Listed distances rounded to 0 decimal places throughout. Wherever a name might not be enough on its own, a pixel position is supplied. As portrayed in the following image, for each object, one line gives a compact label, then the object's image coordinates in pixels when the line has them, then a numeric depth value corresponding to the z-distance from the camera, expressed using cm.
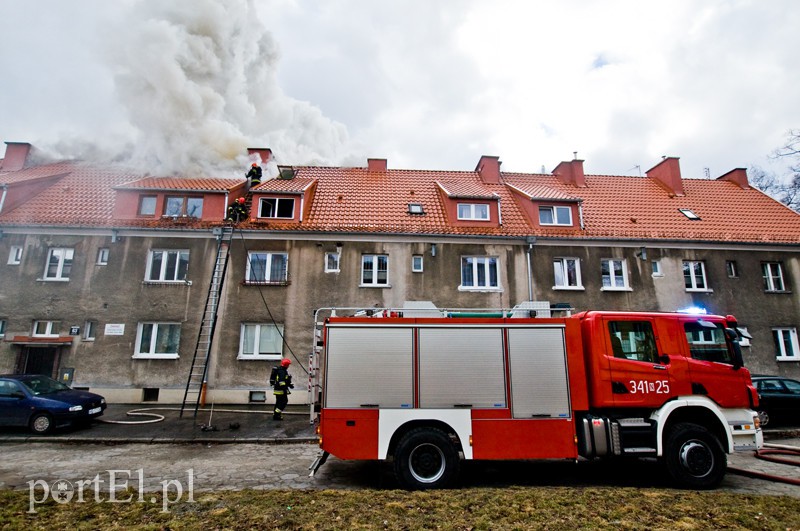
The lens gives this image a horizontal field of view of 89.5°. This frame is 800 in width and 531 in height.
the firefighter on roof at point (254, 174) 1748
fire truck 662
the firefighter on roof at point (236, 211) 1603
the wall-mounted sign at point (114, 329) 1465
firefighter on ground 1174
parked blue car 1056
